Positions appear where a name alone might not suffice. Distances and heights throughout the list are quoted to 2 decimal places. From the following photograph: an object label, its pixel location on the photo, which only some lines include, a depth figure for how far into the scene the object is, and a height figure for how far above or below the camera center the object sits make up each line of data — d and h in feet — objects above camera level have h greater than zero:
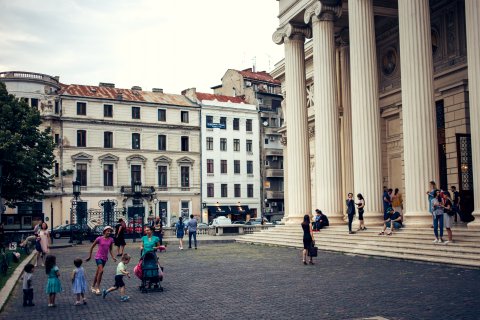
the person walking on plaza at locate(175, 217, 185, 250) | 96.32 -6.07
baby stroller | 44.34 -6.13
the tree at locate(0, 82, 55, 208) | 116.26 +11.22
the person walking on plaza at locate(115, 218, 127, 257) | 80.38 -5.69
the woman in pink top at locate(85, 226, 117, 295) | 44.62 -4.59
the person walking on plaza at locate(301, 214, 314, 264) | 59.72 -4.93
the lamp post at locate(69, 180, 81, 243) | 123.85 +2.47
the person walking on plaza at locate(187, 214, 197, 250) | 96.27 -5.56
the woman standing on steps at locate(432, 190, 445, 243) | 54.95 -2.56
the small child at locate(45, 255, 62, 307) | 38.78 -5.86
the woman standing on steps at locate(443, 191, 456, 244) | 55.21 -2.69
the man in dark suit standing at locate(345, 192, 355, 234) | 72.08 -2.23
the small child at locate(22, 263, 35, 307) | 40.06 -6.70
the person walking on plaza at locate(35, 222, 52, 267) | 65.46 -4.71
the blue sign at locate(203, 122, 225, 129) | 232.32 +30.06
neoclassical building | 64.75 +13.40
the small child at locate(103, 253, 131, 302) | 40.93 -6.00
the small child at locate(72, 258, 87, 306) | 39.23 -6.10
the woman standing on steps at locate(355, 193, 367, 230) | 71.37 -2.50
